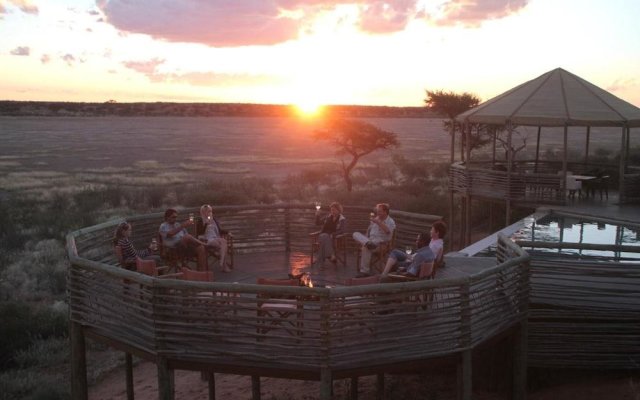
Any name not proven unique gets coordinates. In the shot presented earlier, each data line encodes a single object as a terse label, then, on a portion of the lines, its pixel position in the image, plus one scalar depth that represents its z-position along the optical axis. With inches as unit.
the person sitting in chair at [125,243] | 371.2
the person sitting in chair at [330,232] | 454.9
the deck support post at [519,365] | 350.6
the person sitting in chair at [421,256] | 334.3
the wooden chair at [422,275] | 333.1
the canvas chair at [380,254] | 423.8
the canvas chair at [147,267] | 355.3
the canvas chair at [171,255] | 421.1
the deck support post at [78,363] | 344.8
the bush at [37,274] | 691.4
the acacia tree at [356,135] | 1499.8
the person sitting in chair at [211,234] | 433.4
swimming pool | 350.9
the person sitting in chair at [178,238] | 418.3
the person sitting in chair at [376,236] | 420.5
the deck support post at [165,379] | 294.0
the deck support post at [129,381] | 396.3
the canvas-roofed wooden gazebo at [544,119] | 667.4
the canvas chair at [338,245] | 462.6
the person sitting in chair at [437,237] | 360.8
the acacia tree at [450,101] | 1530.5
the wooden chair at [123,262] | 370.3
